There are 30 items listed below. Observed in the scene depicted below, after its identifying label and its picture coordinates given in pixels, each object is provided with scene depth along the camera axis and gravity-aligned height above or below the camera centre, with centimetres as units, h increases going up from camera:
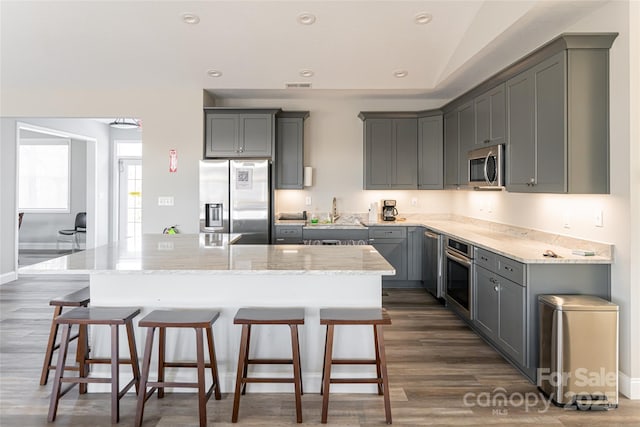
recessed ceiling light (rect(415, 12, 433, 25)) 390 +187
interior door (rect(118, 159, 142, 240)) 881 +32
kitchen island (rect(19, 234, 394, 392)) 263 -57
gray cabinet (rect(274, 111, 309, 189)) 561 +84
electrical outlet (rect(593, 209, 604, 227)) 292 -6
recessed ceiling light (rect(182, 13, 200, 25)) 393 +187
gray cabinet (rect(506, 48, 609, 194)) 279 +64
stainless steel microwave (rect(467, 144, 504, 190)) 369 +43
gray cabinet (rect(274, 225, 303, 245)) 534 -32
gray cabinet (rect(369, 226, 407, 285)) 538 -41
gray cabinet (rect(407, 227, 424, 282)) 538 -56
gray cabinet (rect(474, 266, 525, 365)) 288 -78
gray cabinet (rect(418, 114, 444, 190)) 553 +79
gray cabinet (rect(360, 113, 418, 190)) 562 +84
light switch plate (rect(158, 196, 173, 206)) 536 +13
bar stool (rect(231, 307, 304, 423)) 231 -75
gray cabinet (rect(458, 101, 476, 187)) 444 +85
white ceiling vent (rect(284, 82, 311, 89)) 511 +159
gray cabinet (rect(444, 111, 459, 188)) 501 +78
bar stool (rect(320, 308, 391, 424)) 229 -69
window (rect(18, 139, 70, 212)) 878 +75
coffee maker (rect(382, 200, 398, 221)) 574 +1
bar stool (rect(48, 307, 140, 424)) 231 -79
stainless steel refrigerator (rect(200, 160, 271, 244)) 504 +18
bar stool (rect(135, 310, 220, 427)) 226 -74
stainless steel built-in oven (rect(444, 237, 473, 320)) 381 -63
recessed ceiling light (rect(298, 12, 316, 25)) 390 +187
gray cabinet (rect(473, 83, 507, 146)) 370 +91
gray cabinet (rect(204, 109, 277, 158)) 529 +101
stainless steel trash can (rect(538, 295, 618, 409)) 252 -89
